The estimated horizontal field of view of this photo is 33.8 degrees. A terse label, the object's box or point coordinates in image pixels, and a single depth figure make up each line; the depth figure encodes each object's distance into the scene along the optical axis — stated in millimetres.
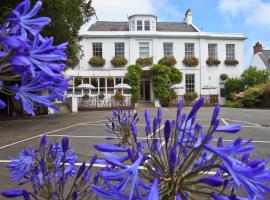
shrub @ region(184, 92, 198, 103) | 37778
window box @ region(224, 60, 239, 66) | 40219
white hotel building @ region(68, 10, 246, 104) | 38750
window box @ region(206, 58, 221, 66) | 39781
